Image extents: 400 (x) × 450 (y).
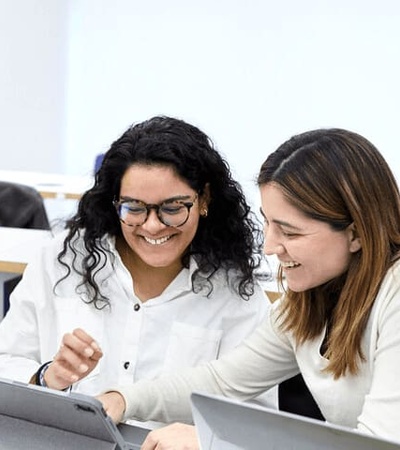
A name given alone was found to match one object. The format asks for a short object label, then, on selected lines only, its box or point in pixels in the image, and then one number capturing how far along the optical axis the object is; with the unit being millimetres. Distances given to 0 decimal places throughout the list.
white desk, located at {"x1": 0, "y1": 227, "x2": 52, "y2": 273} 3034
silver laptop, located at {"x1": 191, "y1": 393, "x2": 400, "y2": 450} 1860
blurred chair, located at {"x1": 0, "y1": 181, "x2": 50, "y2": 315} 3868
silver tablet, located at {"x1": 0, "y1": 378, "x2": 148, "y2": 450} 2070
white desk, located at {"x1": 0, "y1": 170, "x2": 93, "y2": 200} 5252
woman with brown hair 2163
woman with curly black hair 2523
